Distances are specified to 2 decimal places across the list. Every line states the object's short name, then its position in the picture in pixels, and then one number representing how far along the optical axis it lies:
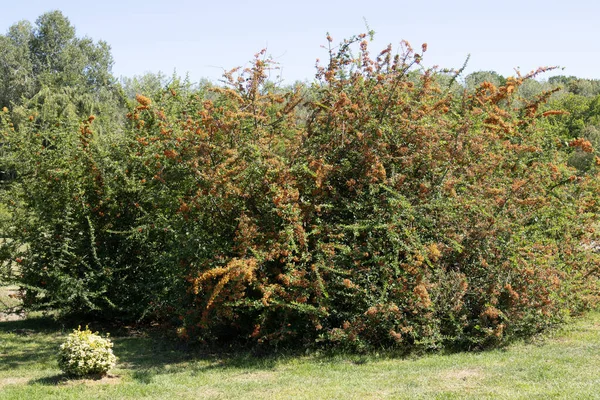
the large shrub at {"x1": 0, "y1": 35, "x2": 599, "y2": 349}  9.08
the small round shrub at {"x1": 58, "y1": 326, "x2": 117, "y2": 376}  7.89
